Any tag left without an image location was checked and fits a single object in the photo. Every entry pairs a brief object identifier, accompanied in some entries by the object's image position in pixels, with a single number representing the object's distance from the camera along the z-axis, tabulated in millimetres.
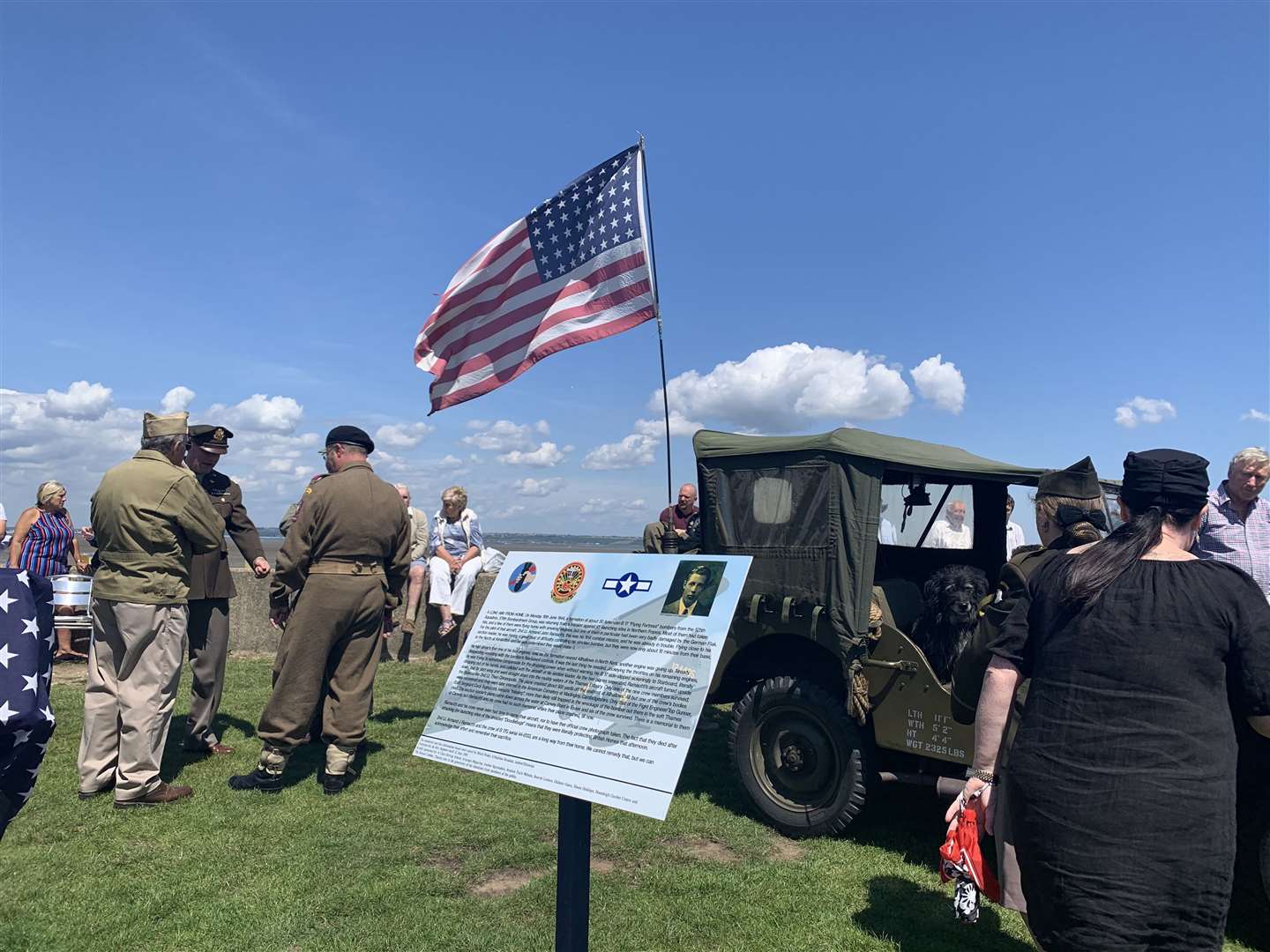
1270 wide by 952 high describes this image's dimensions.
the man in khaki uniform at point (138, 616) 4801
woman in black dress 1886
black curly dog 4539
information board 2186
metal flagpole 5418
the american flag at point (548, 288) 5781
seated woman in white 10273
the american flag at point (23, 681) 2125
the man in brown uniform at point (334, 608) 5133
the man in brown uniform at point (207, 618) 5691
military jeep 4352
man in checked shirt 5344
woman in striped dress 9094
